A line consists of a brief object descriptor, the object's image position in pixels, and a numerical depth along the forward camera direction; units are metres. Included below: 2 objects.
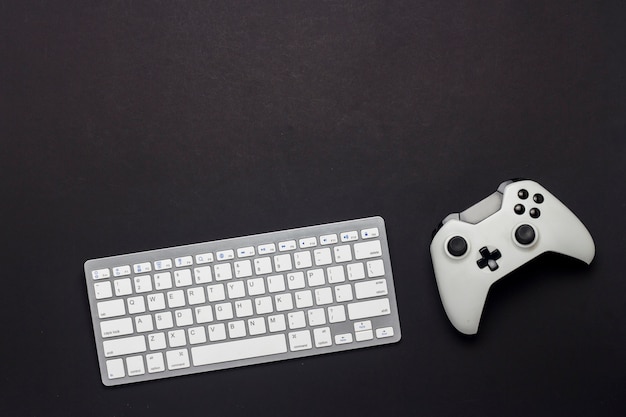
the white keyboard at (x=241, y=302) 1.28
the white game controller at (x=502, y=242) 1.23
